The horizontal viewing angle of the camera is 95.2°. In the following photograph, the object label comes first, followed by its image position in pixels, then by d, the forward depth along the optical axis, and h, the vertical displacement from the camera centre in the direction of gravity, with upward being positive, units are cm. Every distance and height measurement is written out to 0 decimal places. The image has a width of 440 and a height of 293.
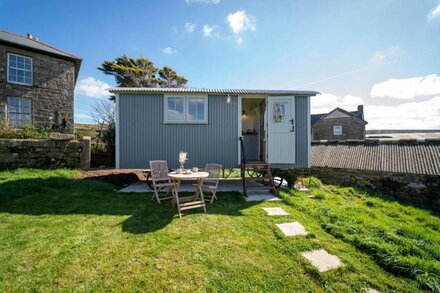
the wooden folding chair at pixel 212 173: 497 -74
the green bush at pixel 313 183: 754 -146
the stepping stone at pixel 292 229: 339 -147
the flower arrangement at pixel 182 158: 500 -33
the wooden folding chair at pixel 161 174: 517 -76
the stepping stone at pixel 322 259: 252 -152
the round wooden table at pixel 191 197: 427 -114
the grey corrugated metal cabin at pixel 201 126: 641 +63
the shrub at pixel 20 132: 735 +46
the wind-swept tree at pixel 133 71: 1691 +632
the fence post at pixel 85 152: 824 -31
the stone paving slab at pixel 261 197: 536 -143
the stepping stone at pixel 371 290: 216 -157
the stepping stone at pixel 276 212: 423 -145
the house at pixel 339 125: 2453 +254
